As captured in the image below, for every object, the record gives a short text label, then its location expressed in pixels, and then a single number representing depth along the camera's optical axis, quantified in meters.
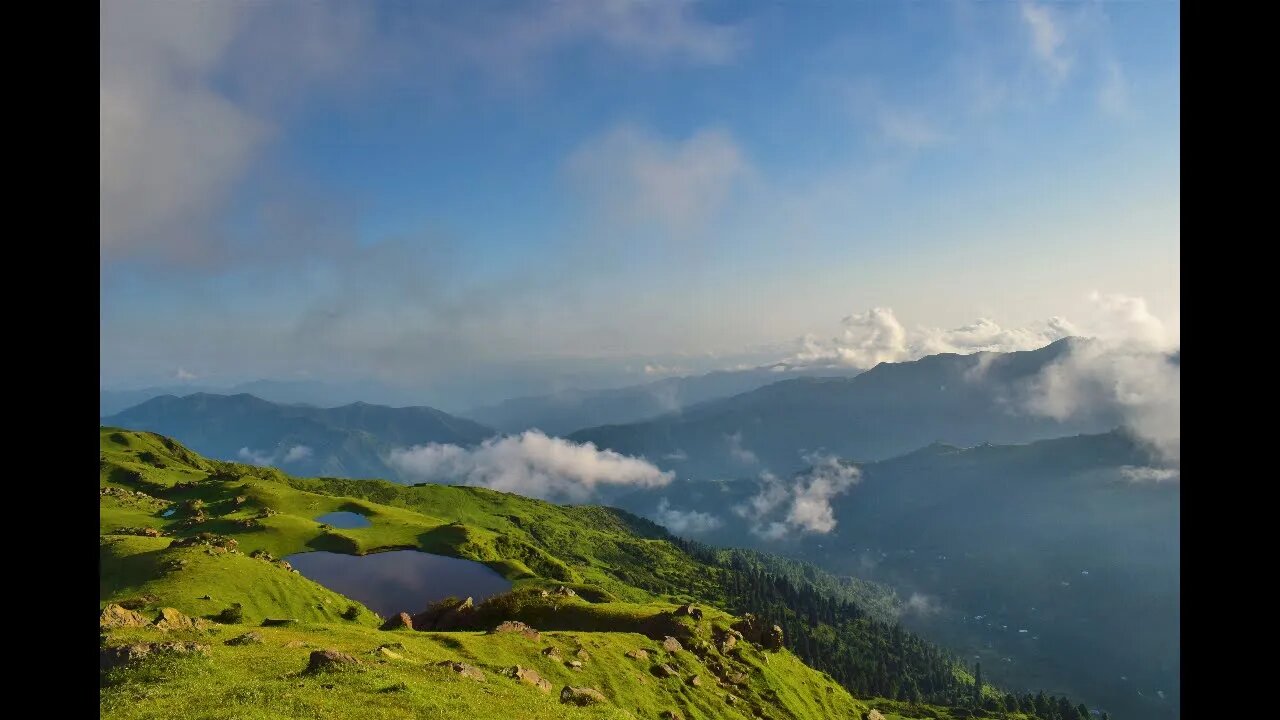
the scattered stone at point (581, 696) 45.22
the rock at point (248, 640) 41.09
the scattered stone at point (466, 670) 39.25
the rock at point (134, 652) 30.48
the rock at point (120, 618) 42.94
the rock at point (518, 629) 61.82
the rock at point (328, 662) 33.75
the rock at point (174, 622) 43.77
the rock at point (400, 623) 75.31
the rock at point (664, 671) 67.31
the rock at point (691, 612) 92.25
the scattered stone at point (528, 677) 45.27
